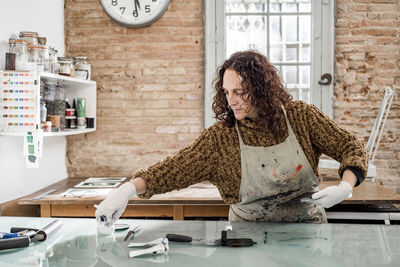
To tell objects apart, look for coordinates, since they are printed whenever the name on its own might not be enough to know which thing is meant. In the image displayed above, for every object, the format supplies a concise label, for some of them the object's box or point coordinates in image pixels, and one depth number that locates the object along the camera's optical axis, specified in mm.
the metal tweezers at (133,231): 1512
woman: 1838
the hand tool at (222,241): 1409
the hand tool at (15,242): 1399
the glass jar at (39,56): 2391
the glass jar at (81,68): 3084
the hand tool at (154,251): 1326
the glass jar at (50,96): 2682
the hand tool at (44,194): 2575
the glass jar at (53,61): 2652
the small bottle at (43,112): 2508
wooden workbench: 2535
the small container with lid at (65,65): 2789
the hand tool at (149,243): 1408
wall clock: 3262
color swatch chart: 2301
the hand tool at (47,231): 1497
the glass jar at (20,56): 2320
